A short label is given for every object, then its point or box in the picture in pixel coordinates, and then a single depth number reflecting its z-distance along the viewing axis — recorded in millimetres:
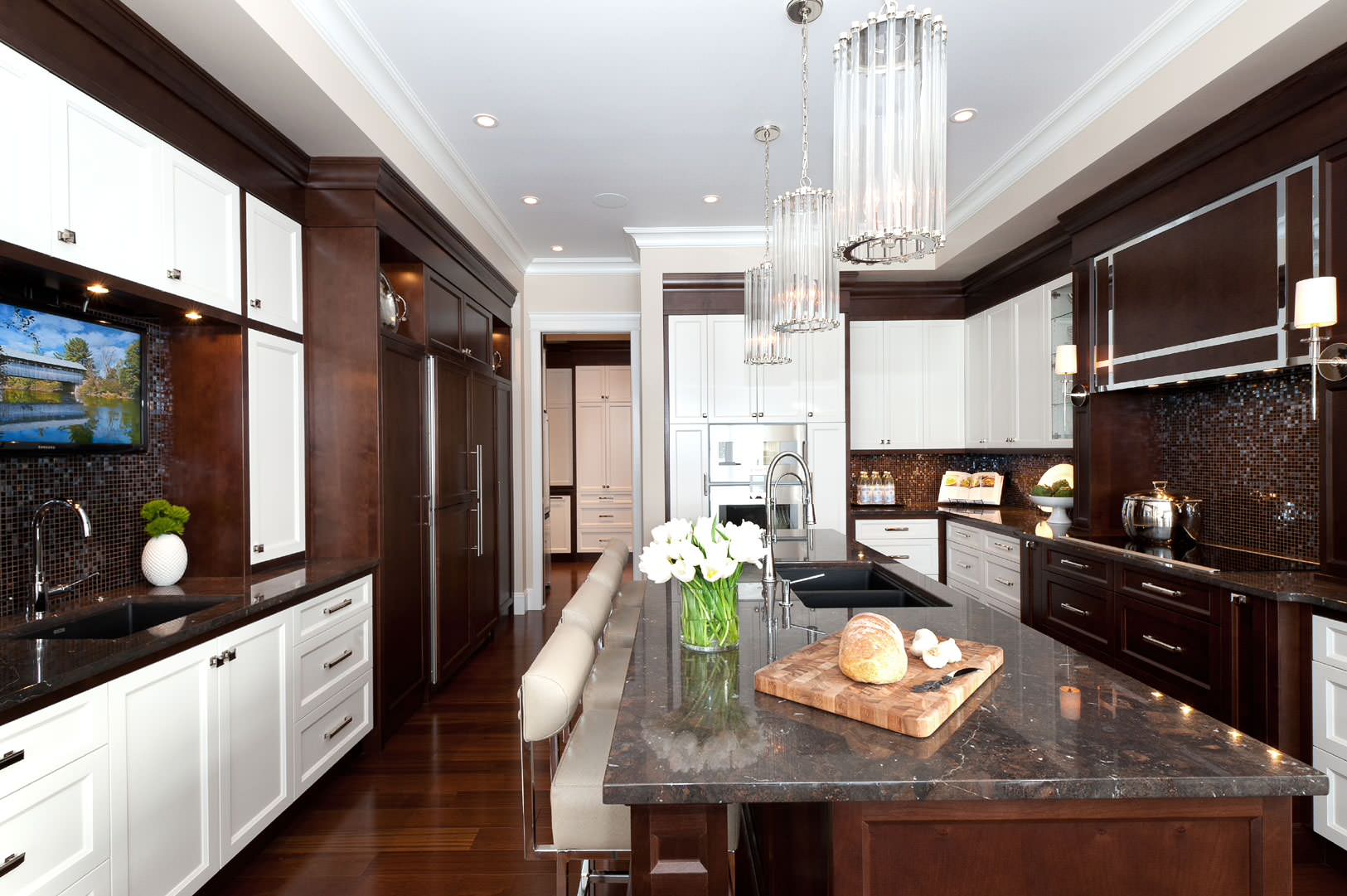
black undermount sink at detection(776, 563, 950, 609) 2338
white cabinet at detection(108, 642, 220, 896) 1629
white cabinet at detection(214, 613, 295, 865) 2031
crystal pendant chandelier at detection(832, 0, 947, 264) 1281
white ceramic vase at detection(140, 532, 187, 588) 2363
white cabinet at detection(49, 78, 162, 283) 1799
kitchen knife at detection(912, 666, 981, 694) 1180
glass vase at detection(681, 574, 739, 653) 1481
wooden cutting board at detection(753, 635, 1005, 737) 1100
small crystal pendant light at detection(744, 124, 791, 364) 2910
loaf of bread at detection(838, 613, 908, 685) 1196
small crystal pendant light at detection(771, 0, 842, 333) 1990
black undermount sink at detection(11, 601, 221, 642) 1906
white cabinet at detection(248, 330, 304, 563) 2631
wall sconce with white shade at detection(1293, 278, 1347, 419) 2193
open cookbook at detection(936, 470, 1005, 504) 5188
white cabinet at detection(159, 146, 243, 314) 2207
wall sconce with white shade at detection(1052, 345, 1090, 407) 3676
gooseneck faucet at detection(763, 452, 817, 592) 1887
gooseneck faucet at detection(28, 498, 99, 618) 1956
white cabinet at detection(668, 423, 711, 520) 4906
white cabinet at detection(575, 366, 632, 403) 8586
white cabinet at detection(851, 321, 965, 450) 5383
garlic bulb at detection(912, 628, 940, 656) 1327
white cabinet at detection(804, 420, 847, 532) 4941
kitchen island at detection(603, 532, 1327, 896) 939
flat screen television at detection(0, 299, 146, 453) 1926
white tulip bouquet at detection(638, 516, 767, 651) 1413
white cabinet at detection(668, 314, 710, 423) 4926
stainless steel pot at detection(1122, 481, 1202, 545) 3051
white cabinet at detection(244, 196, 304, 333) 2648
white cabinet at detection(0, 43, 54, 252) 1635
